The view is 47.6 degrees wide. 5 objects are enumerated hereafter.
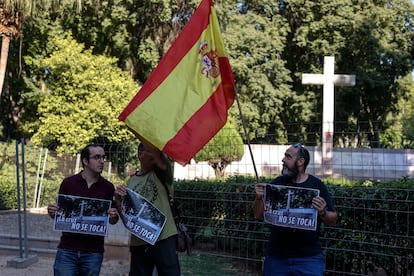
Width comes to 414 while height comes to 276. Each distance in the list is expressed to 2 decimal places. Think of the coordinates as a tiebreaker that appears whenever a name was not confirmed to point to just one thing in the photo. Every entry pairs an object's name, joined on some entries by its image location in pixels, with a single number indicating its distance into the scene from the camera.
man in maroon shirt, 3.77
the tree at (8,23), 16.02
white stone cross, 16.38
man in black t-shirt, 3.43
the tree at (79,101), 18.61
